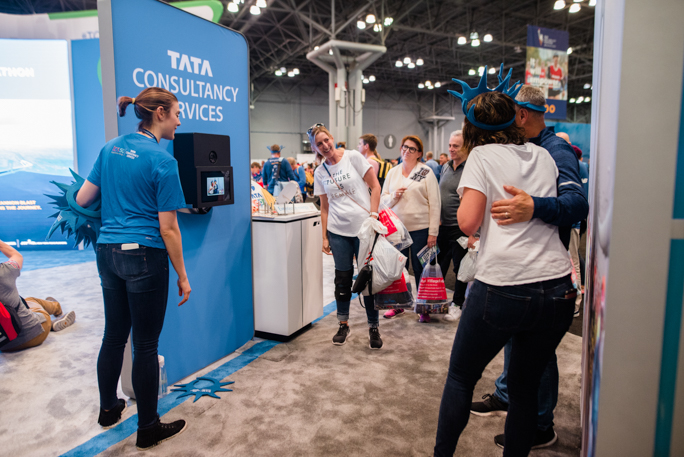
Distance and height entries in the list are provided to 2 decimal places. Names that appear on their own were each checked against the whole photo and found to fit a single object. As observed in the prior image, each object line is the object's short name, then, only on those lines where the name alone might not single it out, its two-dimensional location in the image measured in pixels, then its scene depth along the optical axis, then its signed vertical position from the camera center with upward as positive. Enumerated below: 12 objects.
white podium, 2.98 -0.59
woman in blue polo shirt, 1.74 -0.20
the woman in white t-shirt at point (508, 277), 1.26 -0.26
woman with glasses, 3.30 -0.07
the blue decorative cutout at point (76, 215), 1.93 -0.12
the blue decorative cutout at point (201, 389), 2.33 -1.10
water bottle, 2.29 -1.02
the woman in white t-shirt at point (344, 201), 2.86 -0.08
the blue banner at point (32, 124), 6.18 +0.94
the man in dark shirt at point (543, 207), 1.25 -0.05
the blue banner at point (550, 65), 7.61 +2.25
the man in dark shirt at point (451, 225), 3.43 -0.29
